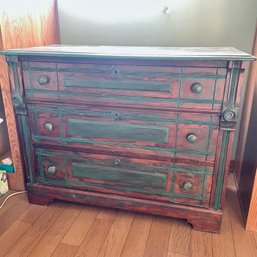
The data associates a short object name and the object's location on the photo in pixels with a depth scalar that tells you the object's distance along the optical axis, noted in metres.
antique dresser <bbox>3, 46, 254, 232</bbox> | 1.25
